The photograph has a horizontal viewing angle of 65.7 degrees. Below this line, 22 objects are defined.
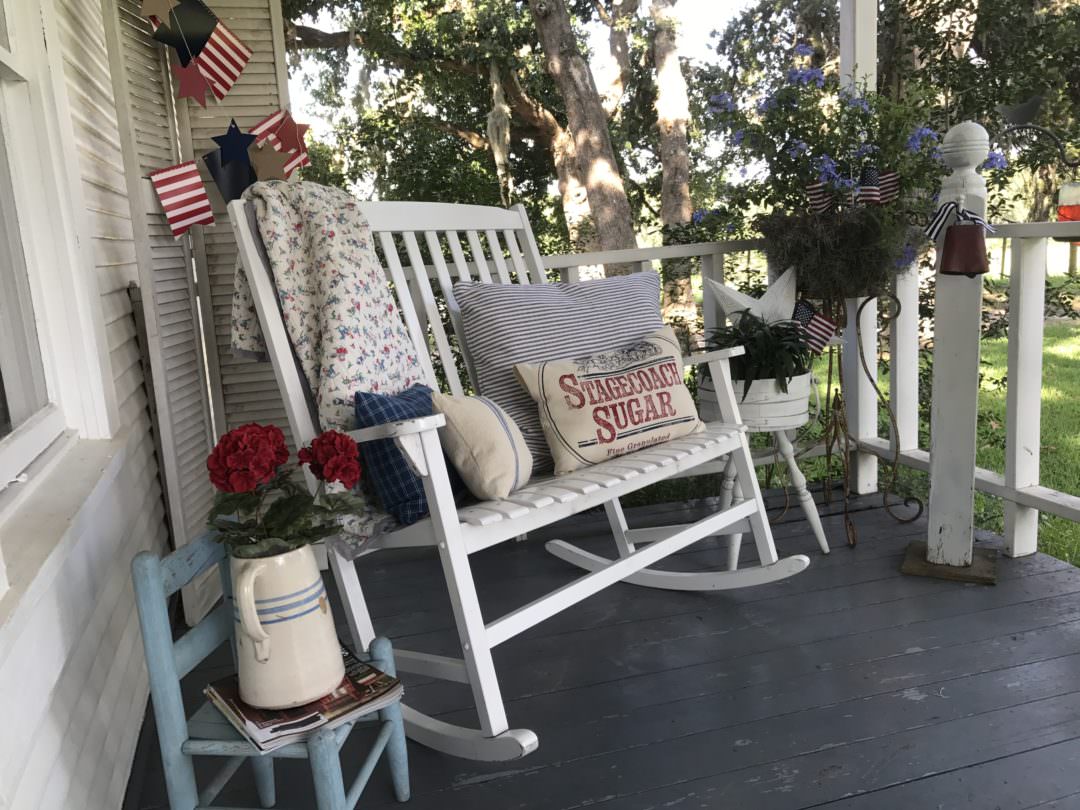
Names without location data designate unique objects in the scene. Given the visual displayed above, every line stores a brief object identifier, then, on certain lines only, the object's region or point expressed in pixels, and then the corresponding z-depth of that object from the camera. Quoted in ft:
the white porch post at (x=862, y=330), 9.27
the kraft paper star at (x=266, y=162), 7.77
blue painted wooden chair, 3.92
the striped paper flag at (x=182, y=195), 7.43
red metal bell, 6.91
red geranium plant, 4.06
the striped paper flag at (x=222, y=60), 7.99
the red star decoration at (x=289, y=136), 8.48
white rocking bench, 5.05
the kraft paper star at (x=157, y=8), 7.30
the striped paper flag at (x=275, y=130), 8.42
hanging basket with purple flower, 8.26
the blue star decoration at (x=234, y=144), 7.90
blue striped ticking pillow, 6.98
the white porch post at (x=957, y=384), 7.13
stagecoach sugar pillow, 6.44
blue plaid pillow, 5.59
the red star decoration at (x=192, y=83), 7.97
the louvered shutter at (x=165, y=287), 6.89
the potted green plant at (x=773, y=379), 7.87
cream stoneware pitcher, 4.05
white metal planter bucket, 7.91
